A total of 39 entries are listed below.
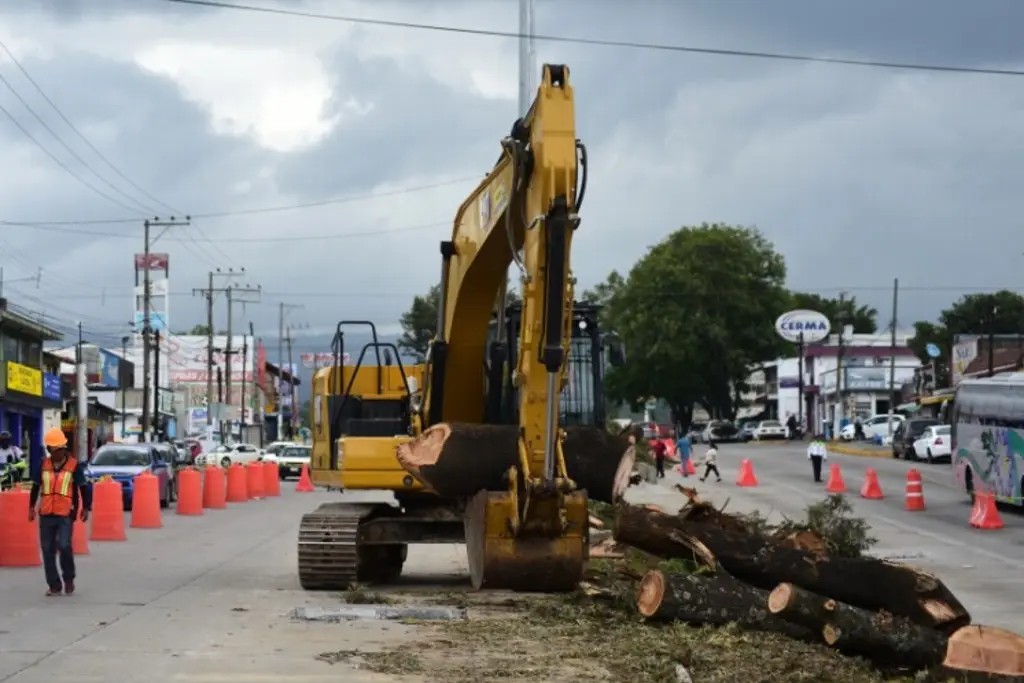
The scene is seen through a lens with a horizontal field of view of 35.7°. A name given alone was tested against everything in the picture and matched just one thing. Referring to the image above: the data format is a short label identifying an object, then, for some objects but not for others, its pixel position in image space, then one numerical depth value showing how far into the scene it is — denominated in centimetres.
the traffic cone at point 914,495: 3450
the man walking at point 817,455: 4741
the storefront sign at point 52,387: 6543
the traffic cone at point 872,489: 3897
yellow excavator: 1259
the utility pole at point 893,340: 9338
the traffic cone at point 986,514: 2898
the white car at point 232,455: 6594
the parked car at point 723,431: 9456
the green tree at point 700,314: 10788
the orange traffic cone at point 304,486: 4793
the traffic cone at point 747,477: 4722
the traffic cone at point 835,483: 4154
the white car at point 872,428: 8956
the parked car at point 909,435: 6372
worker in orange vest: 1614
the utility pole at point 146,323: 6869
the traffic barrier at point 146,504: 2908
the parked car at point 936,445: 6019
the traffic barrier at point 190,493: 3412
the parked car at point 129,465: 3638
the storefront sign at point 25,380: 5788
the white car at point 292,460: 5738
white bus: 3291
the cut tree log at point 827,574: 1302
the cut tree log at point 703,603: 1281
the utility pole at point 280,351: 12739
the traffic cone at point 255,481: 4303
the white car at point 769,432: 9588
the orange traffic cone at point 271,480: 4475
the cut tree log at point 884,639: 1190
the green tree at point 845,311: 15836
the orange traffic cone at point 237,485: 4091
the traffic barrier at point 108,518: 2558
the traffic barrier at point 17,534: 2002
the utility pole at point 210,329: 8888
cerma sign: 9969
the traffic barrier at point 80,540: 2241
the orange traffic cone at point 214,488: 3715
